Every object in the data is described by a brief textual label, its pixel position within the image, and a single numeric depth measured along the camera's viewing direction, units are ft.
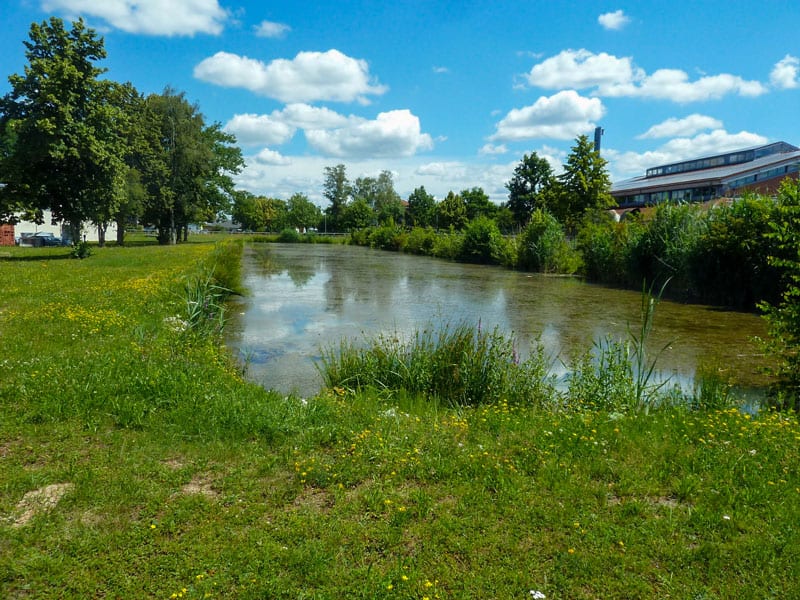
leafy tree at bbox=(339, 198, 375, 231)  274.57
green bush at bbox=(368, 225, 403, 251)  175.63
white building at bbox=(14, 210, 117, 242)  155.01
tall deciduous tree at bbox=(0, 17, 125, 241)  69.62
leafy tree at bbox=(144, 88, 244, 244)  136.98
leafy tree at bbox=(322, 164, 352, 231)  307.37
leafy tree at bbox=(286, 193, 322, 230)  315.04
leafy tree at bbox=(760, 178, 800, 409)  19.21
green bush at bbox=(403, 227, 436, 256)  148.97
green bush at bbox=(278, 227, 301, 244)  239.91
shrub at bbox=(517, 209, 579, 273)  85.92
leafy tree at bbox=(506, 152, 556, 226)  180.24
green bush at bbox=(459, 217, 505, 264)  108.17
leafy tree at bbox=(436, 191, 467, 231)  218.18
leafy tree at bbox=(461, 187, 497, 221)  220.99
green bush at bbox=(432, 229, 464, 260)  126.31
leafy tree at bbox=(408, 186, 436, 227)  248.85
